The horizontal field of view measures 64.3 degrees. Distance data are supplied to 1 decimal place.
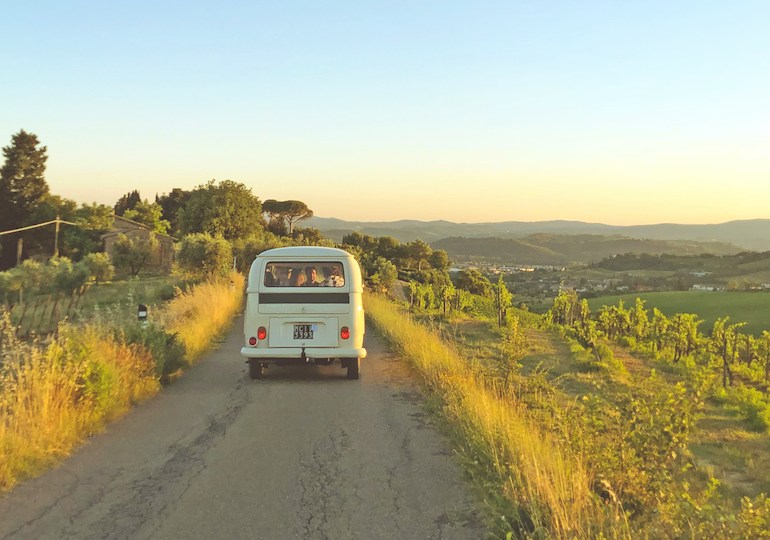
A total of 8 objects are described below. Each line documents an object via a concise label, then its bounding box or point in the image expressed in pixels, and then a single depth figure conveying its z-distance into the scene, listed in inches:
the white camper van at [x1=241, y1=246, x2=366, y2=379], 410.3
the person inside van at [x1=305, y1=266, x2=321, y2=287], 444.8
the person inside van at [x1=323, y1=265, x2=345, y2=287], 438.9
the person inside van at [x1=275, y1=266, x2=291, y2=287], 435.8
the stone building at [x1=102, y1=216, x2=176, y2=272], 2268.7
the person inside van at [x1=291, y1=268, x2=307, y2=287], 441.7
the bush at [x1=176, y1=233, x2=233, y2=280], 1446.9
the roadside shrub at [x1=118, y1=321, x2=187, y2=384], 402.0
